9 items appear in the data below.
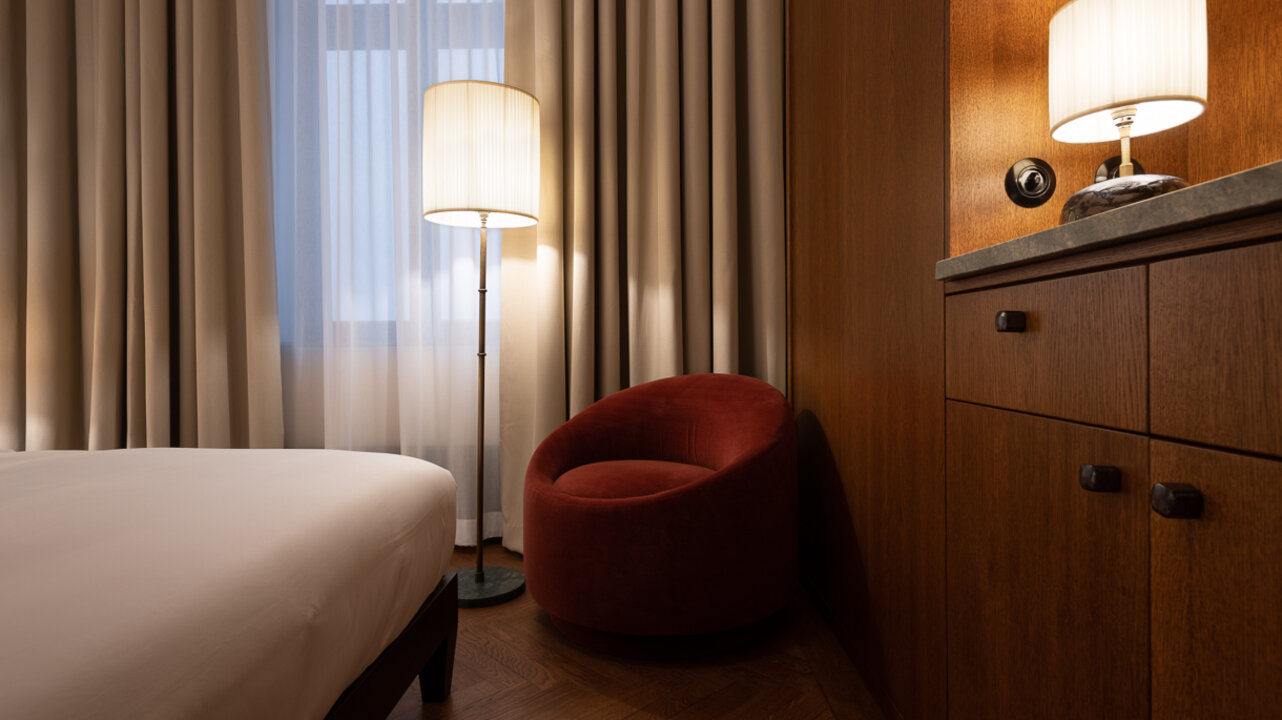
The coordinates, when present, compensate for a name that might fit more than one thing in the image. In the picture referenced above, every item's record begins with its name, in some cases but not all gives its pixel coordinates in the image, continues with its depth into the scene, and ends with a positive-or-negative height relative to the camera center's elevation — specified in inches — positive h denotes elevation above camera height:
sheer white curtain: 100.1 +18.7
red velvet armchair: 61.9 -17.5
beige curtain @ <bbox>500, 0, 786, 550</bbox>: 94.0 +21.0
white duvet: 20.5 -8.8
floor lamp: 78.0 +23.6
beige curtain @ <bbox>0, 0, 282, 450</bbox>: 97.1 +20.7
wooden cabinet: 22.0 -5.9
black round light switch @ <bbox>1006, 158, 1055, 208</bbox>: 46.2 +11.7
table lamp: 37.6 +16.3
